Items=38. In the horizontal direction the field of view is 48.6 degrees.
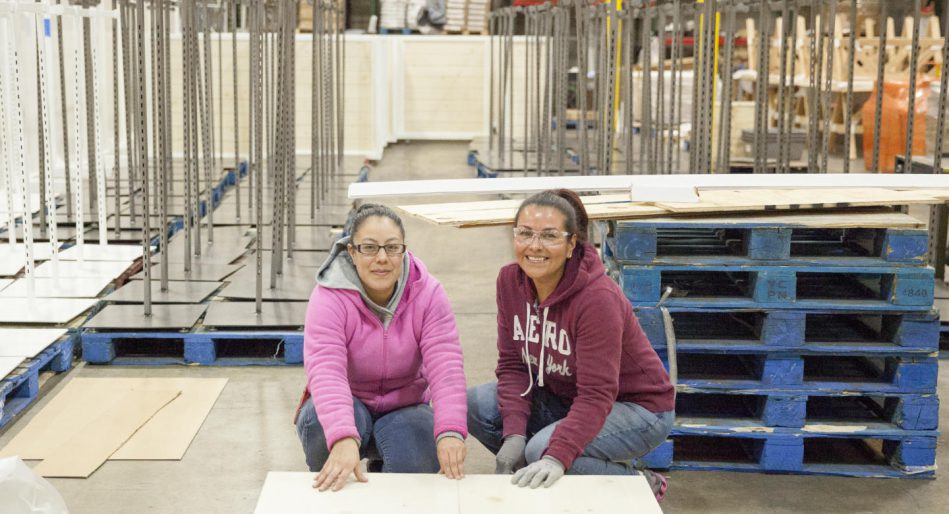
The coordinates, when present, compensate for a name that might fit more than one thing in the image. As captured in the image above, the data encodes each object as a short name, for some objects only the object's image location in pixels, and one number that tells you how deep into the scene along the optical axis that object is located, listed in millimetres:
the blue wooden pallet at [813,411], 3922
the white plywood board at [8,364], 4596
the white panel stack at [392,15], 18562
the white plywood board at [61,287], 5835
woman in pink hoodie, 3199
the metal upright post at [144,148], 5449
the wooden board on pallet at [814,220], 3832
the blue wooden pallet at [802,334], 3871
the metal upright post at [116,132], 6770
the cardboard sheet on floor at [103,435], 4087
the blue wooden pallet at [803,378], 3904
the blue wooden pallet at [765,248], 3844
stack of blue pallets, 3857
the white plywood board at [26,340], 4852
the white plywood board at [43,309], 5363
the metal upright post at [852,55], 6195
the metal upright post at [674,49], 7168
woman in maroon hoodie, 3141
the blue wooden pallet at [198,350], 5336
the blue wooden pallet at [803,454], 3945
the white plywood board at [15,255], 6250
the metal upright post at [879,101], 5910
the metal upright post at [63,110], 7312
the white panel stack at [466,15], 18375
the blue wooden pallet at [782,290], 3830
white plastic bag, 2865
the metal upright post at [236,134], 8055
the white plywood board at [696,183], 4418
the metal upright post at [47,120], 5629
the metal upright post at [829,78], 6348
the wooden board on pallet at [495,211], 3898
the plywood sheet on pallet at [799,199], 3938
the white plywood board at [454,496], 2664
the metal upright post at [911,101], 5930
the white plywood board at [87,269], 6266
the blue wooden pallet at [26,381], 4551
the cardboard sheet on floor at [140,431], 4279
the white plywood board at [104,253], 6609
